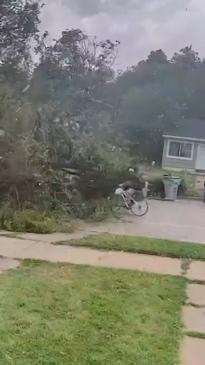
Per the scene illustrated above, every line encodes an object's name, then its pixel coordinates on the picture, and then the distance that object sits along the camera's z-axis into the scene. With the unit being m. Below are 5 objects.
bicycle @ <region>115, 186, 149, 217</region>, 11.11
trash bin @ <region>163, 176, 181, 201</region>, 16.42
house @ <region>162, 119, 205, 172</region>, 29.89
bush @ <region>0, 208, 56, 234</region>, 7.66
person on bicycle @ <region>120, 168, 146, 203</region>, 11.53
